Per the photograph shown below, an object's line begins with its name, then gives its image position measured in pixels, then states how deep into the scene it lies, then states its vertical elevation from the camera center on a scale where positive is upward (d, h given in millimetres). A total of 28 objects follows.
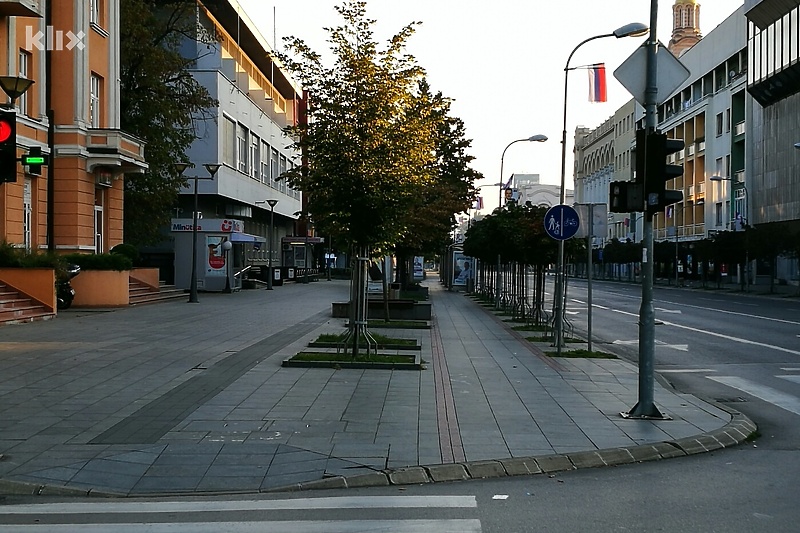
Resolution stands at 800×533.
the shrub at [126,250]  34719 +169
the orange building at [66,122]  29578 +4591
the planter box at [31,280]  25188 -726
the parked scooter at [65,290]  27984 -1136
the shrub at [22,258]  25438 -127
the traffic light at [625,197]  10773 +742
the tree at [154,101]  39156 +6723
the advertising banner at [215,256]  45750 -35
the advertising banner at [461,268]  61272 -716
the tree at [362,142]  15797 +2010
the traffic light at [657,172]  10664 +1017
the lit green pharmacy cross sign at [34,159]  12995 +1353
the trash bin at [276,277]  60562 -1399
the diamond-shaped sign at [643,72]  11023 +2258
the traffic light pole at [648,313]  10773 -637
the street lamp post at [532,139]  35659 +4646
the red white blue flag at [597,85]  28422 +5397
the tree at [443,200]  32406 +2395
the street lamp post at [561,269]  18750 -232
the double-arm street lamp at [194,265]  35506 -389
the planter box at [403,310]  27375 -1577
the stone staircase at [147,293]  33938 -1536
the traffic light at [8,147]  9312 +1081
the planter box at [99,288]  30484 -1127
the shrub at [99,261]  30422 -224
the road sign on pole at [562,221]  18453 +757
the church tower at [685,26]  113944 +29388
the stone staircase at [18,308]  23094 -1432
